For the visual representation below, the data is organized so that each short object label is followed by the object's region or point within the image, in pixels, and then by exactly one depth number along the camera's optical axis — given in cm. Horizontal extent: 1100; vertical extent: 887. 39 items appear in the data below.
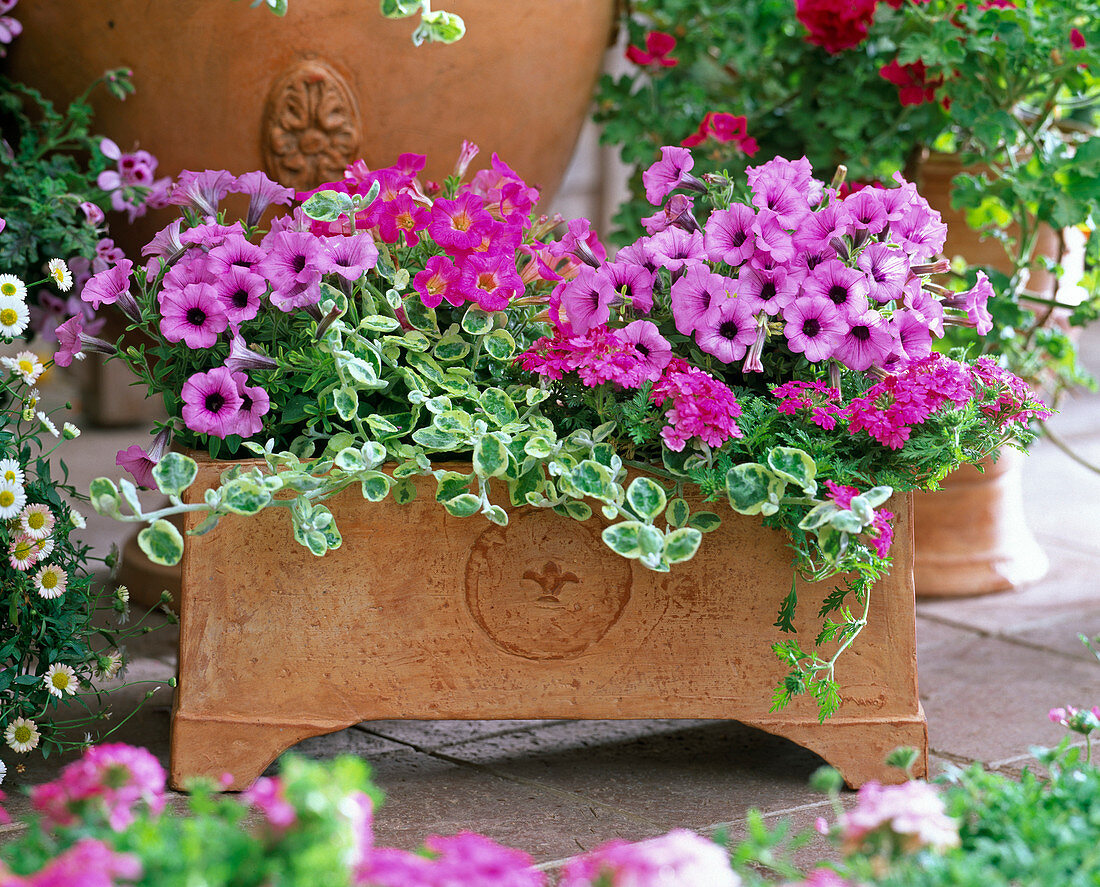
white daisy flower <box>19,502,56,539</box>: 236
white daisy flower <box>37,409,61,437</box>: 238
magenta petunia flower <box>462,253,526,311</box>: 238
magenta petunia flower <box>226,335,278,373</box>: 234
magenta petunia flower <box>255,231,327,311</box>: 234
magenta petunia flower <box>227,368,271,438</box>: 234
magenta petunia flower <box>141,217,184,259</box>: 238
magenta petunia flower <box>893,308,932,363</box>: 237
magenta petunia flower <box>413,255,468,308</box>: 238
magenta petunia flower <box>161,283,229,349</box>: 234
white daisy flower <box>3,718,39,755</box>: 236
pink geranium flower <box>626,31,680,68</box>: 288
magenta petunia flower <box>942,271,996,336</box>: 241
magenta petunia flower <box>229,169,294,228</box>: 242
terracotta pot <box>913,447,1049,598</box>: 295
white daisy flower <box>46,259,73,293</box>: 242
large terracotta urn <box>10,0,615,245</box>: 262
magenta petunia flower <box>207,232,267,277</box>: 235
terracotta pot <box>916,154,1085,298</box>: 294
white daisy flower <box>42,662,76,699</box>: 238
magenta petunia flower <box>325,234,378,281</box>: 235
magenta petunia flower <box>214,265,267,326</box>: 234
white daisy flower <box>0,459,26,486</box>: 235
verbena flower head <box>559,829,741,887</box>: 193
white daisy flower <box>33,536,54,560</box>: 237
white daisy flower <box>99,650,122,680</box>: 242
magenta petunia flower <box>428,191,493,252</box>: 239
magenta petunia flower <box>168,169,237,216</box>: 242
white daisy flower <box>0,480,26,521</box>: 234
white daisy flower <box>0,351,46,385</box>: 239
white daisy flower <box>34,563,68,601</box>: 237
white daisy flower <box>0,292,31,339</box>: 239
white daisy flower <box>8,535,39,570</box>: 236
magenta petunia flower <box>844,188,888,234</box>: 237
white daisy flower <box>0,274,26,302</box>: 239
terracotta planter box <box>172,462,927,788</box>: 237
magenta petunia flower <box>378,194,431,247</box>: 242
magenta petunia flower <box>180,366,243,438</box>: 234
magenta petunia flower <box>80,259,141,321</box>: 237
